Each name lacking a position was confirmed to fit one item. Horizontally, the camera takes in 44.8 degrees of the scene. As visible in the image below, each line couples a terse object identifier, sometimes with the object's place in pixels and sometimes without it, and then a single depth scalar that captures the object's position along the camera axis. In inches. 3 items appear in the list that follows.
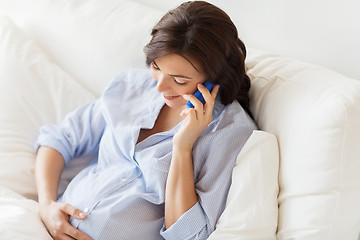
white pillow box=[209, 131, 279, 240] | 47.6
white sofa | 45.4
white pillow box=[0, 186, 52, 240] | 49.4
